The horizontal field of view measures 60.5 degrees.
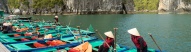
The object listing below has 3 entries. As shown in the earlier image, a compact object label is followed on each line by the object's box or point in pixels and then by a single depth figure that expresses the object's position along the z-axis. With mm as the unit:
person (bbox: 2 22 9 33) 17829
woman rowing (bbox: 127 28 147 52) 8187
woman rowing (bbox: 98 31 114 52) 8857
